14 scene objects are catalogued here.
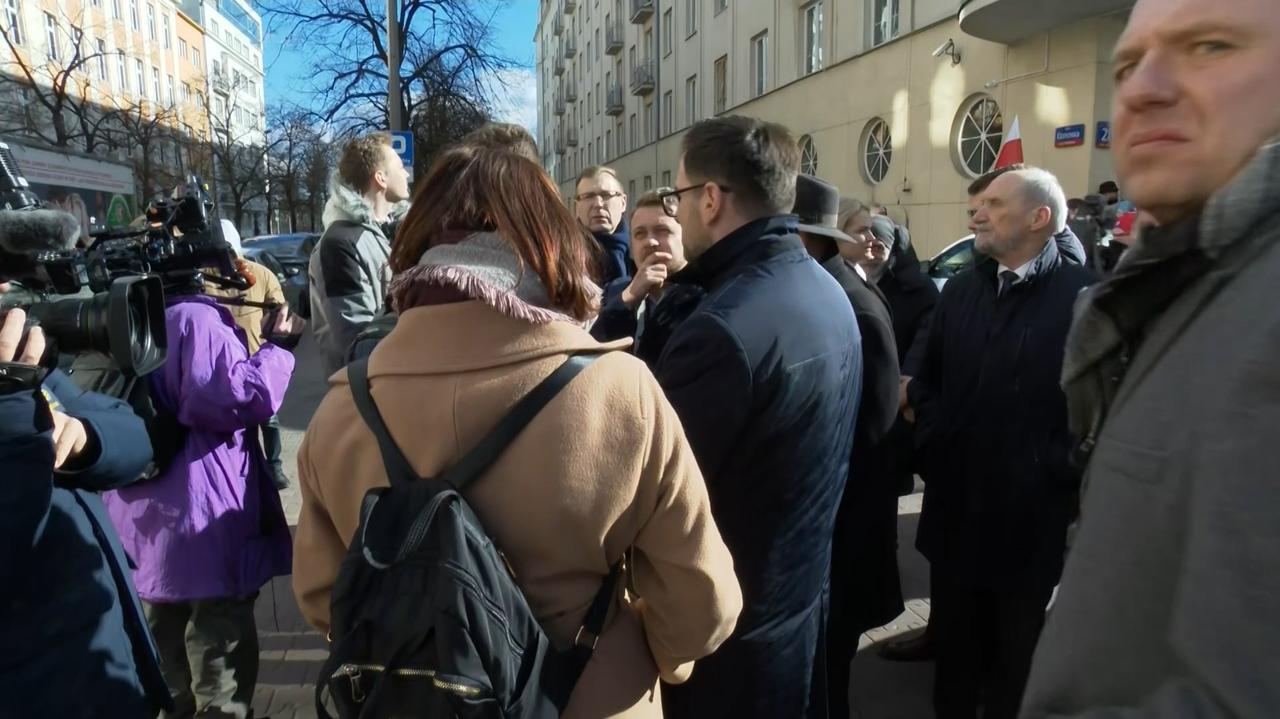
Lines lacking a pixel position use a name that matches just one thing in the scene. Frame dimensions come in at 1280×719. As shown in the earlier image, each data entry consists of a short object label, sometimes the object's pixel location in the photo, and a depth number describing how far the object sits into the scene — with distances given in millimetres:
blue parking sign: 9844
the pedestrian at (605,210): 4766
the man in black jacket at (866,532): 2732
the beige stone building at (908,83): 11844
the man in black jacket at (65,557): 1445
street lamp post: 12031
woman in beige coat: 1280
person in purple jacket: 2475
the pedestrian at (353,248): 3457
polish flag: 7309
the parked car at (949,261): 9508
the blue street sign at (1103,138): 11312
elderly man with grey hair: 2555
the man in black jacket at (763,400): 1879
